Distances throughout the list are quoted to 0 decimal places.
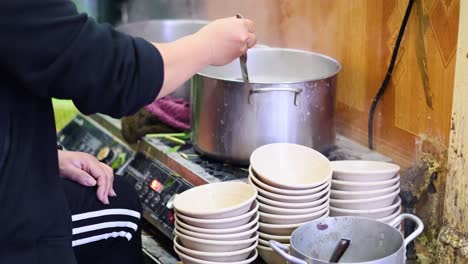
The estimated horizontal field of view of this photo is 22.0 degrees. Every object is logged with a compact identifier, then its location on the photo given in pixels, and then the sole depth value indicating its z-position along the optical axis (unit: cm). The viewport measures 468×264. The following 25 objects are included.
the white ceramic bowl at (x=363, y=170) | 227
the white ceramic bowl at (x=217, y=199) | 219
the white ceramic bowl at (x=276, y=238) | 225
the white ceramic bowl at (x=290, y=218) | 223
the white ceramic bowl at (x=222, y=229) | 219
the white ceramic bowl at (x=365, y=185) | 227
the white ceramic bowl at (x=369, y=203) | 227
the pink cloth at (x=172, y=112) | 279
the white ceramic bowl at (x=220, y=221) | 219
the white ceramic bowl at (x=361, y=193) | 227
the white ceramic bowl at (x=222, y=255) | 220
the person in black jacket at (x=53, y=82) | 186
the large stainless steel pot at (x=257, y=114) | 237
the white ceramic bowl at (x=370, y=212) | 227
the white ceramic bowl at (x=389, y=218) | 228
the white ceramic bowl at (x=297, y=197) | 222
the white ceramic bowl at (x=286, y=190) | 222
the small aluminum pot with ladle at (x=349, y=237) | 217
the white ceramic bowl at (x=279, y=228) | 223
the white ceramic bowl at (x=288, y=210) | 222
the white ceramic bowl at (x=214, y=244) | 220
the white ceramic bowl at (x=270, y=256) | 225
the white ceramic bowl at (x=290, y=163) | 229
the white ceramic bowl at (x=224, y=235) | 219
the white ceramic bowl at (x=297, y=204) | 222
